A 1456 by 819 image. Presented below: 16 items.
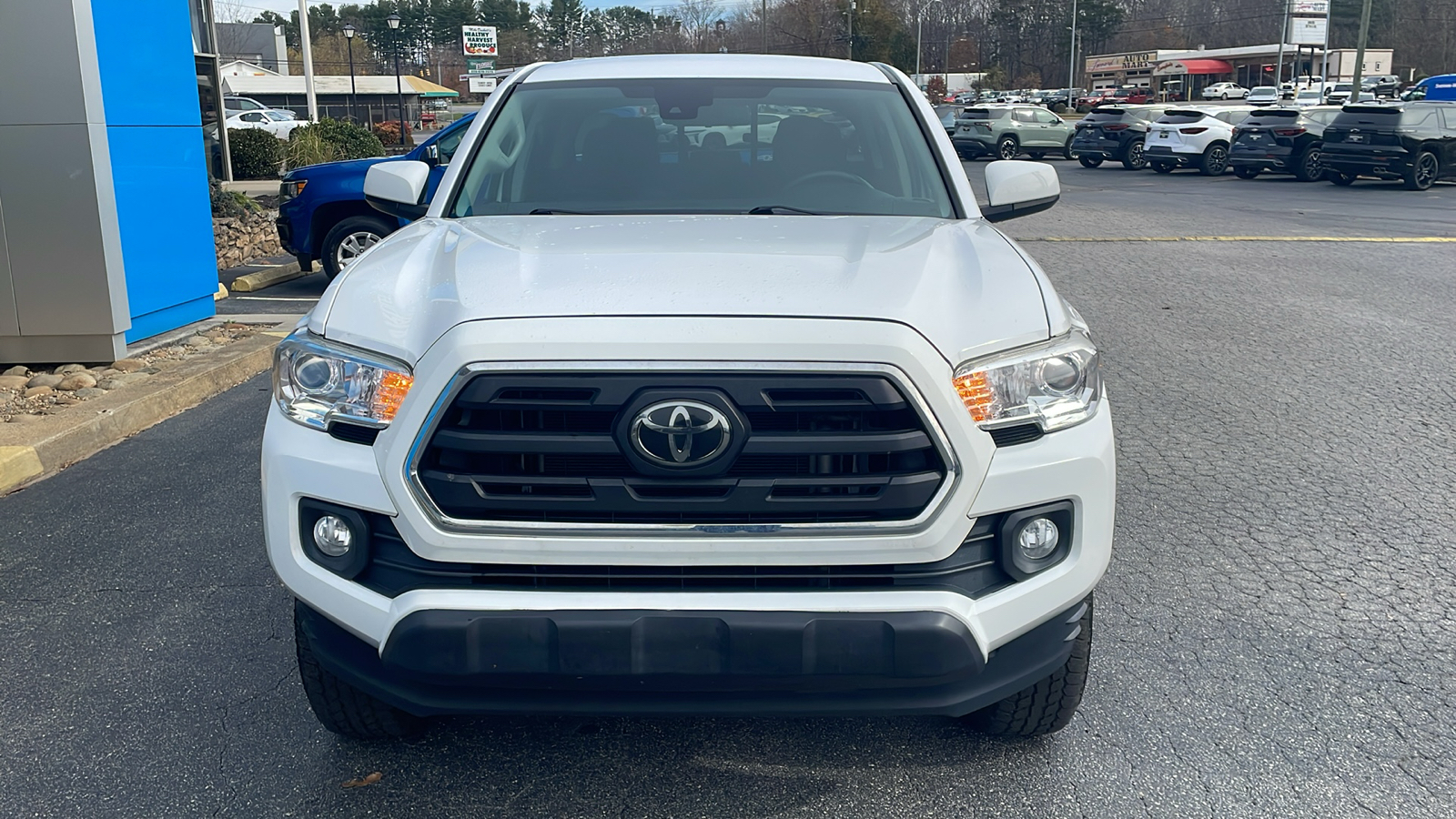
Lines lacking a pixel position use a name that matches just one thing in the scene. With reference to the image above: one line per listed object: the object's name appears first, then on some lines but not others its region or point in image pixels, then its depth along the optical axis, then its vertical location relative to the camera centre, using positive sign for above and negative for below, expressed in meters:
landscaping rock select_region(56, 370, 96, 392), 6.78 -1.55
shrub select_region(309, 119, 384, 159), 20.22 -0.67
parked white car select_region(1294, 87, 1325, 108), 58.69 -0.28
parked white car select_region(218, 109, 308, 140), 38.63 -0.74
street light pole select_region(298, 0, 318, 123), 27.64 +1.13
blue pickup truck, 10.70 -1.02
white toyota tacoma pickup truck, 2.35 -0.77
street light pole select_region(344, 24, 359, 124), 69.16 -0.31
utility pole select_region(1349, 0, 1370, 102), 39.94 +1.08
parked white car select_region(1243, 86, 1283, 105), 59.38 -0.21
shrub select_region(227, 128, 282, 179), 21.02 -0.91
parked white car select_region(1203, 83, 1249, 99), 74.88 -0.01
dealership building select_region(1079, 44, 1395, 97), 93.50 +2.00
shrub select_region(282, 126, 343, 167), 19.12 -0.78
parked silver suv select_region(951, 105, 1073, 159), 34.03 -1.05
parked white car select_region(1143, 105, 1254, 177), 26.23 -1.06
